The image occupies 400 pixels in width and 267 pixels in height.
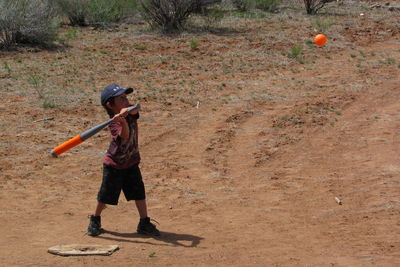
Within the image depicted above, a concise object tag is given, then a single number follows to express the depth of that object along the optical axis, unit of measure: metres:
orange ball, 13.47
